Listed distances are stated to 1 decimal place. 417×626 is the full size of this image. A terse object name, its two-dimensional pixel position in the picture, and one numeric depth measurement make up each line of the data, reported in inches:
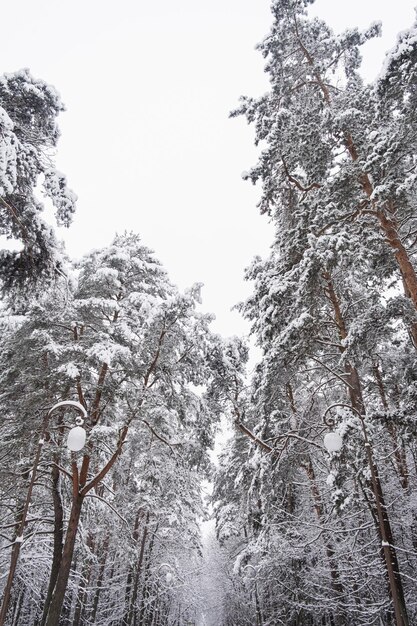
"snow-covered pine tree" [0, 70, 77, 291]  274.2
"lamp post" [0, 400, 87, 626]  232.8
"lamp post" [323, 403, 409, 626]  250.4
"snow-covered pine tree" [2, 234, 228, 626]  403.5
